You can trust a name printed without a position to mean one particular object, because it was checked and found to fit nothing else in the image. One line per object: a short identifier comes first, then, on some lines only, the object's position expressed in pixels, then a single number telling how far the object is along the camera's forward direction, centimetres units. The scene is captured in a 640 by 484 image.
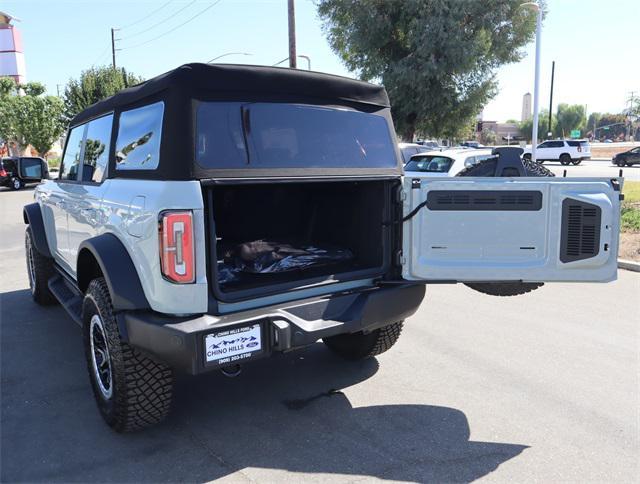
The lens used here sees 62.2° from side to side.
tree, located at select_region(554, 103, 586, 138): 11306
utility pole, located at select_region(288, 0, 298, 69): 1883
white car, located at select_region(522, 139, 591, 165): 3584
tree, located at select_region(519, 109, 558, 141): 9526
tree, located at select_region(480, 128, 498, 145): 9262
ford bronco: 274
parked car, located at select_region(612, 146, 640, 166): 3362
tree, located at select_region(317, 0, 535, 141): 2150
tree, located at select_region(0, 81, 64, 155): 3472
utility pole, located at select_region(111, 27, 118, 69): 4088
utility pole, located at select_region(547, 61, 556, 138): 5484
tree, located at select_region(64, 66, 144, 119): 3903
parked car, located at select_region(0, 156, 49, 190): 2314
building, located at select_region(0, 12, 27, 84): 5953
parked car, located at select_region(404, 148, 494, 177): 1217
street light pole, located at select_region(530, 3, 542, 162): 1950
